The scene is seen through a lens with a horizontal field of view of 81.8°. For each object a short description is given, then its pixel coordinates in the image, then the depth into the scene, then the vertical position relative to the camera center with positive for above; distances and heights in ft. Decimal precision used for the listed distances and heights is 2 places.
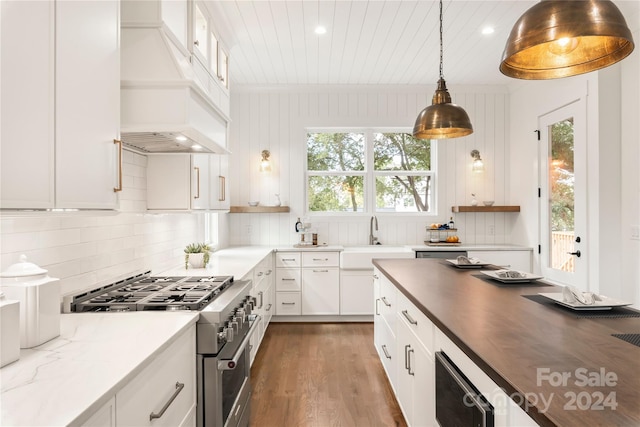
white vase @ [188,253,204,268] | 9.44 -1.16
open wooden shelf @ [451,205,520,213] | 15.30 +0.33
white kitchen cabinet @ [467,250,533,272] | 14.38 -1.60
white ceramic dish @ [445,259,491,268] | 8.73 -1.17
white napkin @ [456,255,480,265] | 8.89 -1.09
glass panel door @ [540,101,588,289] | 11.37 +0.71
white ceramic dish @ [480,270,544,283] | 6.79 -1.16
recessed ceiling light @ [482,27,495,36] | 10.78 +5.48
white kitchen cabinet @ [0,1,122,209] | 3.21 +1.15
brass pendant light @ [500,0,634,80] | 3.77 +2.03
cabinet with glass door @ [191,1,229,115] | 8.06 +3.97
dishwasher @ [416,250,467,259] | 14.34 -1.46
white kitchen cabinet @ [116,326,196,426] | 3.38 -1.85
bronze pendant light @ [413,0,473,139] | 7.30 +1.99
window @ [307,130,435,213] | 16.29 +1.88
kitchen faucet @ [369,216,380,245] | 15.74 -0.85
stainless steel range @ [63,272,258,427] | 5.30 -1.68
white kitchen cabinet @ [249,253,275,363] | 10.12 -2.44
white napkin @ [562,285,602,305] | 4.91 -1.10
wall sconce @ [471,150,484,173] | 15.89 +2.32
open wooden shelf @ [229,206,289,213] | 15.05 +0.27
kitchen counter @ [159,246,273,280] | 8.73 -1.34
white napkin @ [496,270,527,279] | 6.91 -1.12
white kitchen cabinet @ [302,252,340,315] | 14.26 -2.60
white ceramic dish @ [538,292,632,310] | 4.84 -1.17
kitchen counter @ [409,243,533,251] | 14.26 -1.25
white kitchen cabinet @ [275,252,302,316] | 14.25 -2.56
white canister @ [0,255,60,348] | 3.83 -0.89
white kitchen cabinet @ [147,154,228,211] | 8.38 +0.77
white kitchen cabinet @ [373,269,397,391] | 8.06 -2.95
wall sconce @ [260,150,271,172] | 15.56 +2.27
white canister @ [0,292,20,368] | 3.34 -1.06
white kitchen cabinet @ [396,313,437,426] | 5.27 -2.65
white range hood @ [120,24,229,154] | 5.74 +1.97
